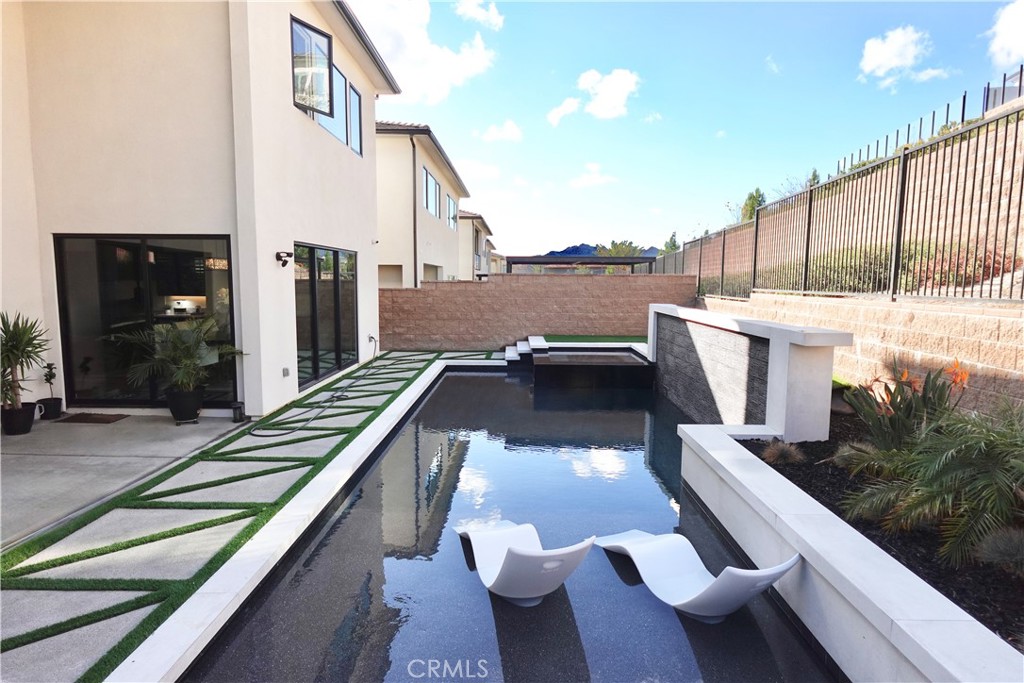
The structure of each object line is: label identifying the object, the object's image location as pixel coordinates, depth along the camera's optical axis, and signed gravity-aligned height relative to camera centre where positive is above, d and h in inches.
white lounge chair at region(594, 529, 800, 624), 112.3 -68.7
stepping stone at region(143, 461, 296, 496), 186.7 -65.6
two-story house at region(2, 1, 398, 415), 259.1 +51.6
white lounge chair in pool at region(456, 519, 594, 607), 117.7 -64.0
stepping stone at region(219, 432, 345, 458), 220.8 -65.0
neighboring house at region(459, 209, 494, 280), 1132.5 +104.7
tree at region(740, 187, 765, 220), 1289.4 +225.5
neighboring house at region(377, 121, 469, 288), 609.9 +100.2
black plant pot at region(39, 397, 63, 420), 266.1 -58.7
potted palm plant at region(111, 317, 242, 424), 258.5 -34.8
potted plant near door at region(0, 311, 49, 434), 235.1 -33.8
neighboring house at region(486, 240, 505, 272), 1804.9 +100.7
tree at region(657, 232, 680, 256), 2246.4 +205.3
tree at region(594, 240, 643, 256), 1435.8 +113.2
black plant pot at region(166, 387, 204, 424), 259.8 -54.4
